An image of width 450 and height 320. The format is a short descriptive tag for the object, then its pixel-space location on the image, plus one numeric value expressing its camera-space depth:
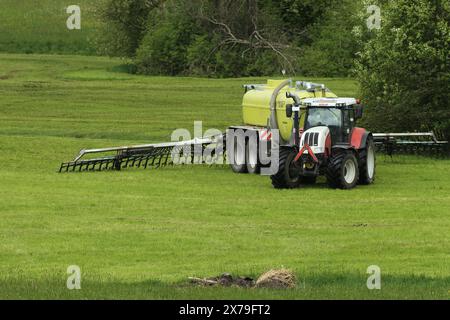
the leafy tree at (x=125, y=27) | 78.56
